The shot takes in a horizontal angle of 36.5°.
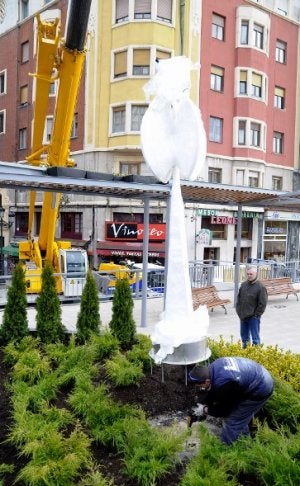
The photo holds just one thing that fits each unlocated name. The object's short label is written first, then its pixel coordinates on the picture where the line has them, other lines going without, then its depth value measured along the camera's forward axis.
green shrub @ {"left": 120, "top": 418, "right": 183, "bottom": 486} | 4.48
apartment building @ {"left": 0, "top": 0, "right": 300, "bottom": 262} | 24.98
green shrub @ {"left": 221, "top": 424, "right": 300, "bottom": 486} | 4.24
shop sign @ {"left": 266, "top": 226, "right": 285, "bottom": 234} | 29.48
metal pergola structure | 8.50
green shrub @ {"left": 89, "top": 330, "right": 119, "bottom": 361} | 7.71
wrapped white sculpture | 5.77
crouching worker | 4.77
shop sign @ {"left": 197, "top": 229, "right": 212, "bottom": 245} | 25.45
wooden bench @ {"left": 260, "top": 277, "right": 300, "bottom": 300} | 14.67
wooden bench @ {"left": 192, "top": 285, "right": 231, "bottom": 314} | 11.97
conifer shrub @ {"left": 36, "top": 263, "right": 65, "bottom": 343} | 8.20
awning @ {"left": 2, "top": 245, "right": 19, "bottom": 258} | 20.51
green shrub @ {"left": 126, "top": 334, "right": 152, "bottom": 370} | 7.25
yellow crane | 11.49
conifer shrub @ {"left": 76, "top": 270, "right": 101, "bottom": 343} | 8.30
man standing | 8.48
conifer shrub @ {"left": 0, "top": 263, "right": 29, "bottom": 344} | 8.07
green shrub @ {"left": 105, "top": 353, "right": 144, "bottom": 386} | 6.53
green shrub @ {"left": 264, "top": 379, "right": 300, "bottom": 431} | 5.41
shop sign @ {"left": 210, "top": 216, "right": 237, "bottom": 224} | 26.75
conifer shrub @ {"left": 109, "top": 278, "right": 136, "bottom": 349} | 8.19
